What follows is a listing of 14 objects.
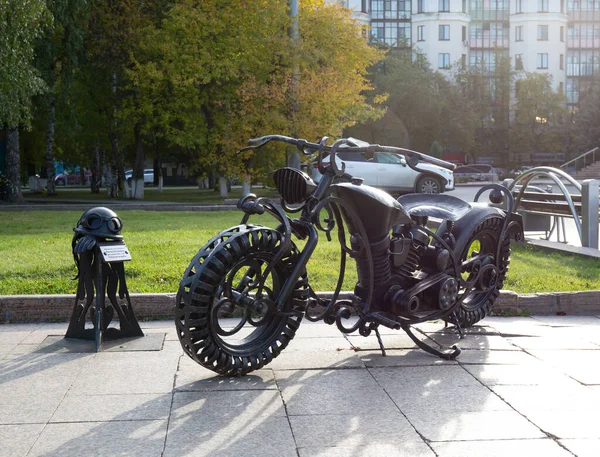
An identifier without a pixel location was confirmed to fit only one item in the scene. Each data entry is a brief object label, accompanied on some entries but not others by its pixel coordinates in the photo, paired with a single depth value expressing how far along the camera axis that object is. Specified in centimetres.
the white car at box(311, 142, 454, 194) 2650
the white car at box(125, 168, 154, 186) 6844
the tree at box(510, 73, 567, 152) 6888
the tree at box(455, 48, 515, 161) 7075
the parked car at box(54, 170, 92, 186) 6769
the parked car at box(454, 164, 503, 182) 5577
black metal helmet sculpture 623
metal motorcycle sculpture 496
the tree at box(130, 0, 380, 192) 2588
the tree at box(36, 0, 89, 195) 2755
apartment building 8212
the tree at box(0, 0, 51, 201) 2091
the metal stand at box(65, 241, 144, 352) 615
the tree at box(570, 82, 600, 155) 6400
